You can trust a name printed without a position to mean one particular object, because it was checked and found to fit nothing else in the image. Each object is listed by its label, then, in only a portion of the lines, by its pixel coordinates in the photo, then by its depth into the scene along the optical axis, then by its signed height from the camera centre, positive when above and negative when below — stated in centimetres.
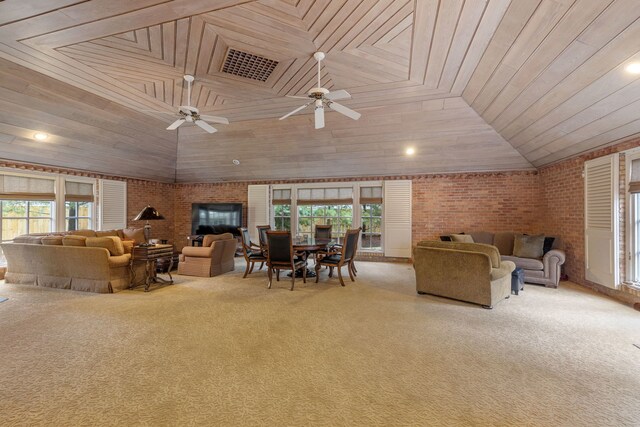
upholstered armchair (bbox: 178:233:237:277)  568 -88
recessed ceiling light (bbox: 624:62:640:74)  270 +142
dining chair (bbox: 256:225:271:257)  636 -45
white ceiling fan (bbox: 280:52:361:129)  323 +134
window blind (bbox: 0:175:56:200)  558 +53
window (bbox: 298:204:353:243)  796 -9
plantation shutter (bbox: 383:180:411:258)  733 -8
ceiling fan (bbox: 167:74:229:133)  389 +139
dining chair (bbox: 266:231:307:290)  478 -64
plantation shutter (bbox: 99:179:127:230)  728 +25
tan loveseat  383 -80
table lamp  519 -4
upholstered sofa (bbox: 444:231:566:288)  489 -83
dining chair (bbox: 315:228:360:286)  505 -76
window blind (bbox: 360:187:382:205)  763 +53
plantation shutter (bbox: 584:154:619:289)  430 -6
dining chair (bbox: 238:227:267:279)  559 -78
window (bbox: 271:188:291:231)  846 +20
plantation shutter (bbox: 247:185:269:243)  851 +22
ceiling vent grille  356 +194
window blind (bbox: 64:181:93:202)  662 +53
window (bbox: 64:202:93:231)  671 -3
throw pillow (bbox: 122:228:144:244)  670 -47
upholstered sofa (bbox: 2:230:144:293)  458 -79
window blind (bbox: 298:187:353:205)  788 +53
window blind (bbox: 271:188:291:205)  845 +52
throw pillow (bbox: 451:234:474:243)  600 -48
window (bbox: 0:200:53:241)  574 -7
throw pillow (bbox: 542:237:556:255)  545 -56
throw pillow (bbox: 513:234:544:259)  546 -60
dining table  513 -56
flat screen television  848 -8
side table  477 -74
